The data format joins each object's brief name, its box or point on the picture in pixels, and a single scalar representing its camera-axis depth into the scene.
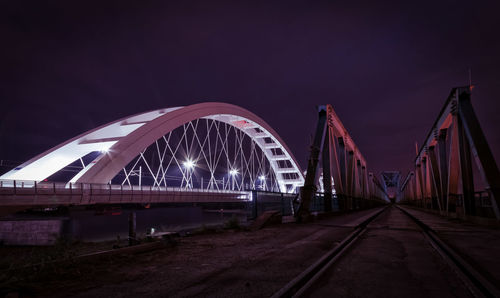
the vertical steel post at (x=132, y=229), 6.87
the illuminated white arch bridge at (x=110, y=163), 22.33
